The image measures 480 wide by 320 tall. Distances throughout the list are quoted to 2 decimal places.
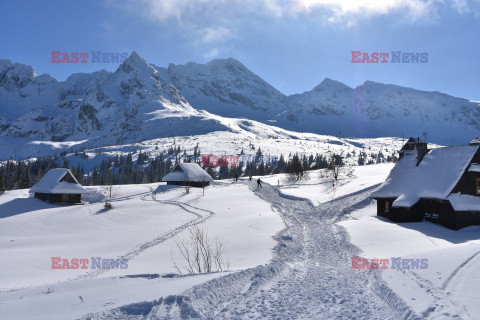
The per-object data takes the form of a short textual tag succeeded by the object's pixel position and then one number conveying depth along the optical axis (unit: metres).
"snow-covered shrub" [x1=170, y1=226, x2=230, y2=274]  13.85
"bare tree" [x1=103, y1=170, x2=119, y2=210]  44.47
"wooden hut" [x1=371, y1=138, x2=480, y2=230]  24.58
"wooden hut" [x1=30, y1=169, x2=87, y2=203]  41.19
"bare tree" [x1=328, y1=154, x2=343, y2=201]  48.95
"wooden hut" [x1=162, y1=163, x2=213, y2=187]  58.09
